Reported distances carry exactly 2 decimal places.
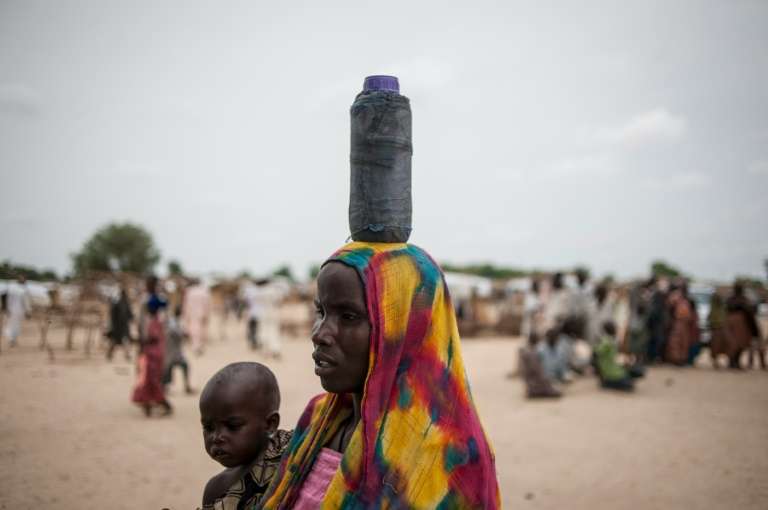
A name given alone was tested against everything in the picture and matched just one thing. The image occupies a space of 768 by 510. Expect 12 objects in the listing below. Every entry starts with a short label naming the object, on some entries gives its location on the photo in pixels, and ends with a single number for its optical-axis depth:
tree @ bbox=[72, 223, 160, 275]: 45.28
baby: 1.95
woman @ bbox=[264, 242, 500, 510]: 1.46
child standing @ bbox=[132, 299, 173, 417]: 7.38
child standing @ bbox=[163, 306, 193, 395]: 8.38
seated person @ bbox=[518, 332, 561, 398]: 9.17
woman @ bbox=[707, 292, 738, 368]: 12.34
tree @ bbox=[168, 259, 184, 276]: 44.33
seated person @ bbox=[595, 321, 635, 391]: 9.60
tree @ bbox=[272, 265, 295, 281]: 60.69
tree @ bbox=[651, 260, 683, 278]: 50.97
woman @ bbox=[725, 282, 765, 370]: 12.12
